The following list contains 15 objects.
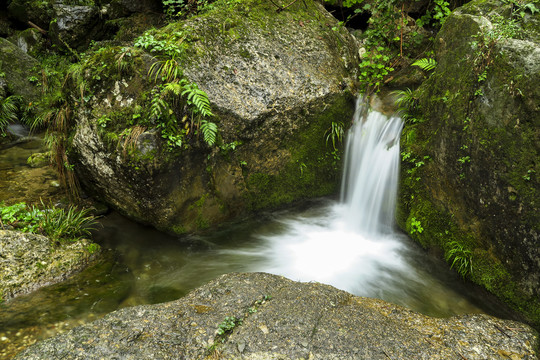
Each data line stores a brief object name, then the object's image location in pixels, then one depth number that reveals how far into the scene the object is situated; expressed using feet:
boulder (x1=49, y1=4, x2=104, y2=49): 36.81
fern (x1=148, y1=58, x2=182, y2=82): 15.48
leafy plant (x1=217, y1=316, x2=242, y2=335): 9.54
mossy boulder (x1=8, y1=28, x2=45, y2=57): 38.22
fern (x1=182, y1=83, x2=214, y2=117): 15.15
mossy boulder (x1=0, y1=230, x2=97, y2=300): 12.58
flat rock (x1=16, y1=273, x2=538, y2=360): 8.97
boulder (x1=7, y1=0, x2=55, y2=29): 38.24
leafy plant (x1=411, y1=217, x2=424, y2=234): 16.13
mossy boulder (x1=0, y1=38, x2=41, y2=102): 30.73
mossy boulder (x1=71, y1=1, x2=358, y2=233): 15.81
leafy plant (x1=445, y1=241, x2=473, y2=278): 13.88
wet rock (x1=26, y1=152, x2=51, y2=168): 23.13
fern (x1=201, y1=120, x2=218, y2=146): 15.43
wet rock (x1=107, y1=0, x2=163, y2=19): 35.12
